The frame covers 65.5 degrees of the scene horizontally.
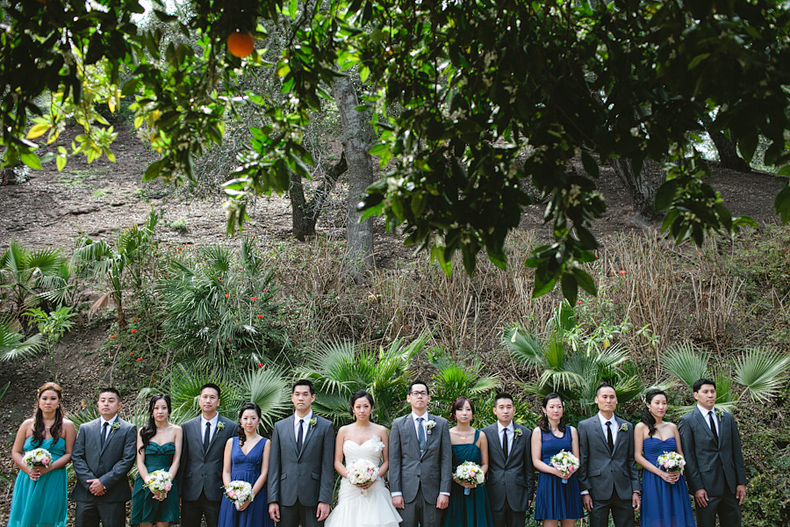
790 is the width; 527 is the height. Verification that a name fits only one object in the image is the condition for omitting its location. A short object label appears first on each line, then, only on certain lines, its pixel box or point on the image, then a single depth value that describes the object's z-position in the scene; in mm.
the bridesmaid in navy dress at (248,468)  5953
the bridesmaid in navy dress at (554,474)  6098
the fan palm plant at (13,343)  8086
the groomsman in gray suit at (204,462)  6074
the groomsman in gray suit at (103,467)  5996
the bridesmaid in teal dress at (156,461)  5988
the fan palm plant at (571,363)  7159
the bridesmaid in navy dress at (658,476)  6051
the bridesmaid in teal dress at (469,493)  6145
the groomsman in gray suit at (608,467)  6113
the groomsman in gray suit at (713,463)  6141
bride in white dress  5945
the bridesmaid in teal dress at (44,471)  6039
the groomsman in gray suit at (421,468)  6035
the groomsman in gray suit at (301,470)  6016
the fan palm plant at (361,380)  7012
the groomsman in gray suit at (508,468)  6117
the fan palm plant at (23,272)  9109
